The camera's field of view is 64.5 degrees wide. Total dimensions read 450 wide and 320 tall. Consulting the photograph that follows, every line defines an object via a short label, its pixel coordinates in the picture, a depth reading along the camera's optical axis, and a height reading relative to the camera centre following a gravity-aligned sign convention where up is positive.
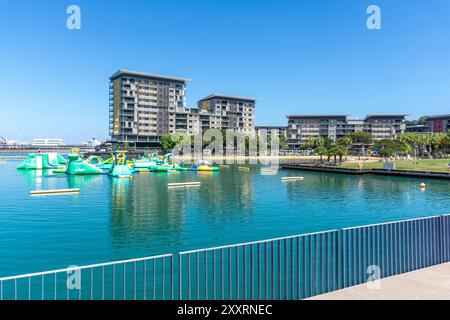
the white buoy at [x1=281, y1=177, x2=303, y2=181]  62.18 -4.86
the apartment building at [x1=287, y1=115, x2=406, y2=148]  186.88 +12.81
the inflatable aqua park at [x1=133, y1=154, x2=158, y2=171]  79.50 -2.55
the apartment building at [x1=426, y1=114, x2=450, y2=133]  188.38 +13.99
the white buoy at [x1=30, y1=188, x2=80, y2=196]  40.88 -4.46
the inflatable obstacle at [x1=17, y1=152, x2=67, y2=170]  82.50 -1.85
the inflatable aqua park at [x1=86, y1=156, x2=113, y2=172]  77.03 -2.55
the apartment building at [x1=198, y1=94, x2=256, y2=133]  178.75 +21.04
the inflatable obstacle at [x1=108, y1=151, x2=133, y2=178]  62.00 -3.12
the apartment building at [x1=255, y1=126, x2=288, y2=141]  182.57 +9.41
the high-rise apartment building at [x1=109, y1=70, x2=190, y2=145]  153.62 +21.18
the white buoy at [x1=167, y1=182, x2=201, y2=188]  49.80 -4.63
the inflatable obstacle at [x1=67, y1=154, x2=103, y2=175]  66.91 -2.53
